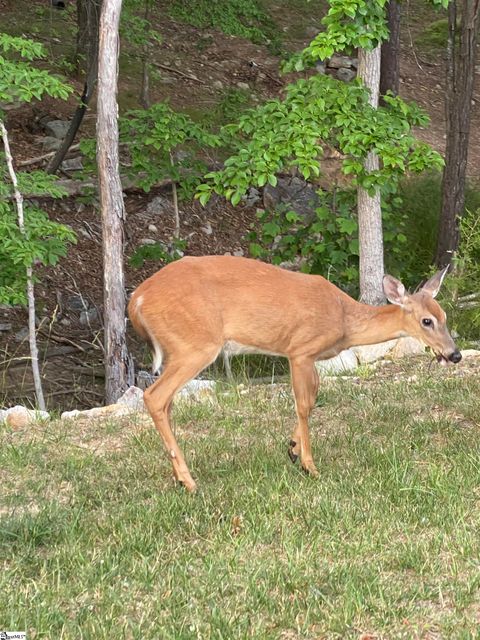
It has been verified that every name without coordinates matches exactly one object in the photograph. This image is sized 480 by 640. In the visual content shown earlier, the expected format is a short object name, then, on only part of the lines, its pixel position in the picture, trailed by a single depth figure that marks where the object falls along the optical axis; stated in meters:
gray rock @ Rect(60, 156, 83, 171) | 14.73
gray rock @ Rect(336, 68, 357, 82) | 18.16
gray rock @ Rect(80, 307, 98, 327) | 13.34
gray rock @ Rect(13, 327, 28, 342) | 12.67
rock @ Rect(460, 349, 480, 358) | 9.02
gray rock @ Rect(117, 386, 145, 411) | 8.09
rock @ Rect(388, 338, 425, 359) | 9.39
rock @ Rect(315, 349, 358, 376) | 9.15
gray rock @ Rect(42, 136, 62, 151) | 15.28
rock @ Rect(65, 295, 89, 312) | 13.53
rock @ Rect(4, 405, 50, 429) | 7.50
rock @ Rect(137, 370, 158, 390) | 11.19
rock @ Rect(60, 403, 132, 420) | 7.79
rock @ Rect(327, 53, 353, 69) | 18.45
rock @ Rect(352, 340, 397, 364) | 9.50
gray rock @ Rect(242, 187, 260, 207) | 16.48
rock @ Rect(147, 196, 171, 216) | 15.60
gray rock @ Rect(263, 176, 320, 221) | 15.70
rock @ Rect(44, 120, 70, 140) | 15.75
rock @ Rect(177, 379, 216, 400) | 8.08
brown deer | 5.84
